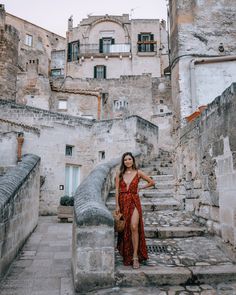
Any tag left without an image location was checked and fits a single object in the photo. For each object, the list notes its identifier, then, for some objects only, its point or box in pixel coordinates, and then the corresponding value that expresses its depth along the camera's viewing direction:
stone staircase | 3.29
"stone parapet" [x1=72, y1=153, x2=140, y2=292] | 3.24
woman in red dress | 3.59
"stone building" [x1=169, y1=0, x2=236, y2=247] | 4.01
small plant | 9.90
